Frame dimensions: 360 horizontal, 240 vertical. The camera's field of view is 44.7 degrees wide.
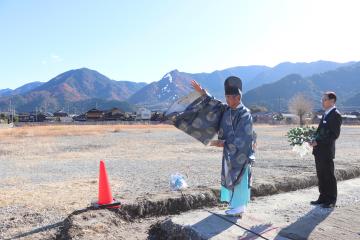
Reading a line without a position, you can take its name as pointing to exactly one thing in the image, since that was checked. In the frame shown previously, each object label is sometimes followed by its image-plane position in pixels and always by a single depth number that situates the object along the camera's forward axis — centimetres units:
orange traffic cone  589
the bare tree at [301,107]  8031
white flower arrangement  640
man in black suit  606
